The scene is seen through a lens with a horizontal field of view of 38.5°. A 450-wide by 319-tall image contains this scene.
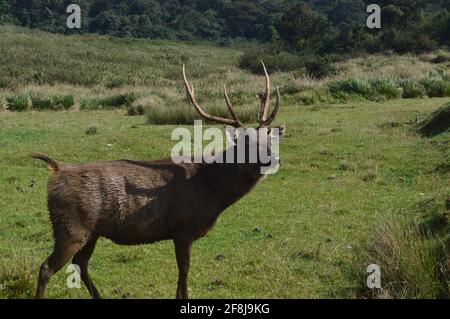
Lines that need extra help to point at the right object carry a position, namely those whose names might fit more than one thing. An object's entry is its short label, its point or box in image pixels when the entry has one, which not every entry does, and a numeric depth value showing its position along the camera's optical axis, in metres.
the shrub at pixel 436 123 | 16.20
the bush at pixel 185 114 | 21.17
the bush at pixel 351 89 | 26.30
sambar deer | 6.02
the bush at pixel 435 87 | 25.84
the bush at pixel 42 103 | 28.36
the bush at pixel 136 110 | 25.55
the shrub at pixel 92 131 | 18.28
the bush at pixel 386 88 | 25.91
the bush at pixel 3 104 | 27.28
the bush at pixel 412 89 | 25.91
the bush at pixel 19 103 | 27.72
